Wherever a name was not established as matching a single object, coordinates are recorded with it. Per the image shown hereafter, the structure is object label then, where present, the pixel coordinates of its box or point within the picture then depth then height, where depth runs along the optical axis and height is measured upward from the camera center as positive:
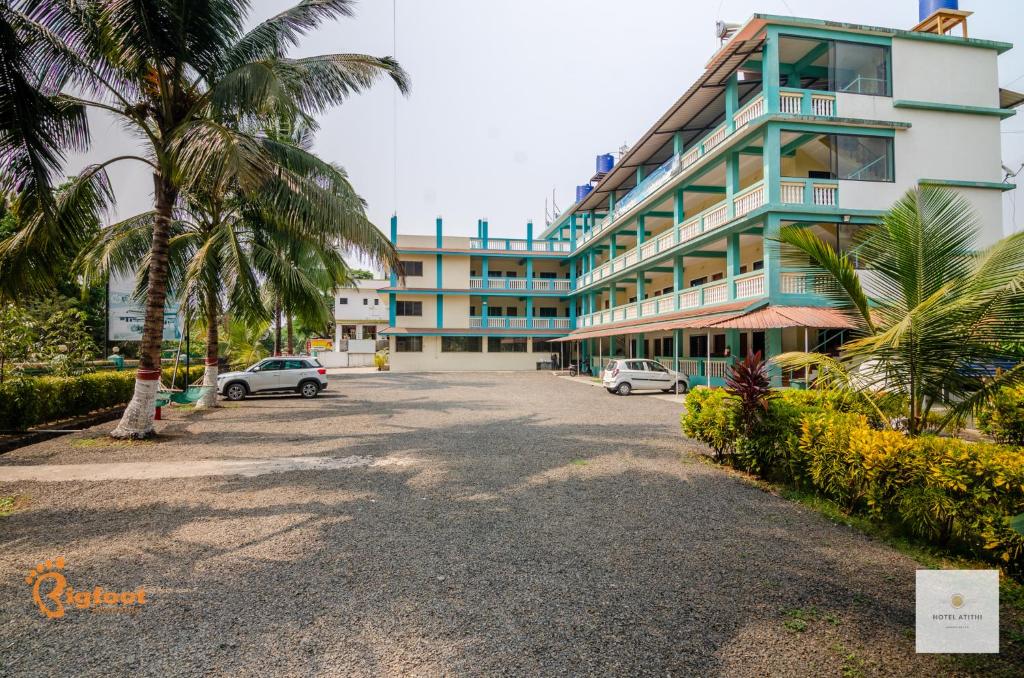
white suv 17.61 -0.83
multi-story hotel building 15.95 +7.02
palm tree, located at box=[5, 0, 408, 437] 7.58 +4.71
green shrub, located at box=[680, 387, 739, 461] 7.07 -0.97
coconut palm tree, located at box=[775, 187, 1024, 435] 4.59 +0.47
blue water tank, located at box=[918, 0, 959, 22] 17.56 +12.04
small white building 54.16 +4.31
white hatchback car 19.66 -0.93
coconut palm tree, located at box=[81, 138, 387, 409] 11.88 +2.42
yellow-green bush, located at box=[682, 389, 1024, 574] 3.71 -1.07
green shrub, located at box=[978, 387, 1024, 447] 8.06 -1.03
